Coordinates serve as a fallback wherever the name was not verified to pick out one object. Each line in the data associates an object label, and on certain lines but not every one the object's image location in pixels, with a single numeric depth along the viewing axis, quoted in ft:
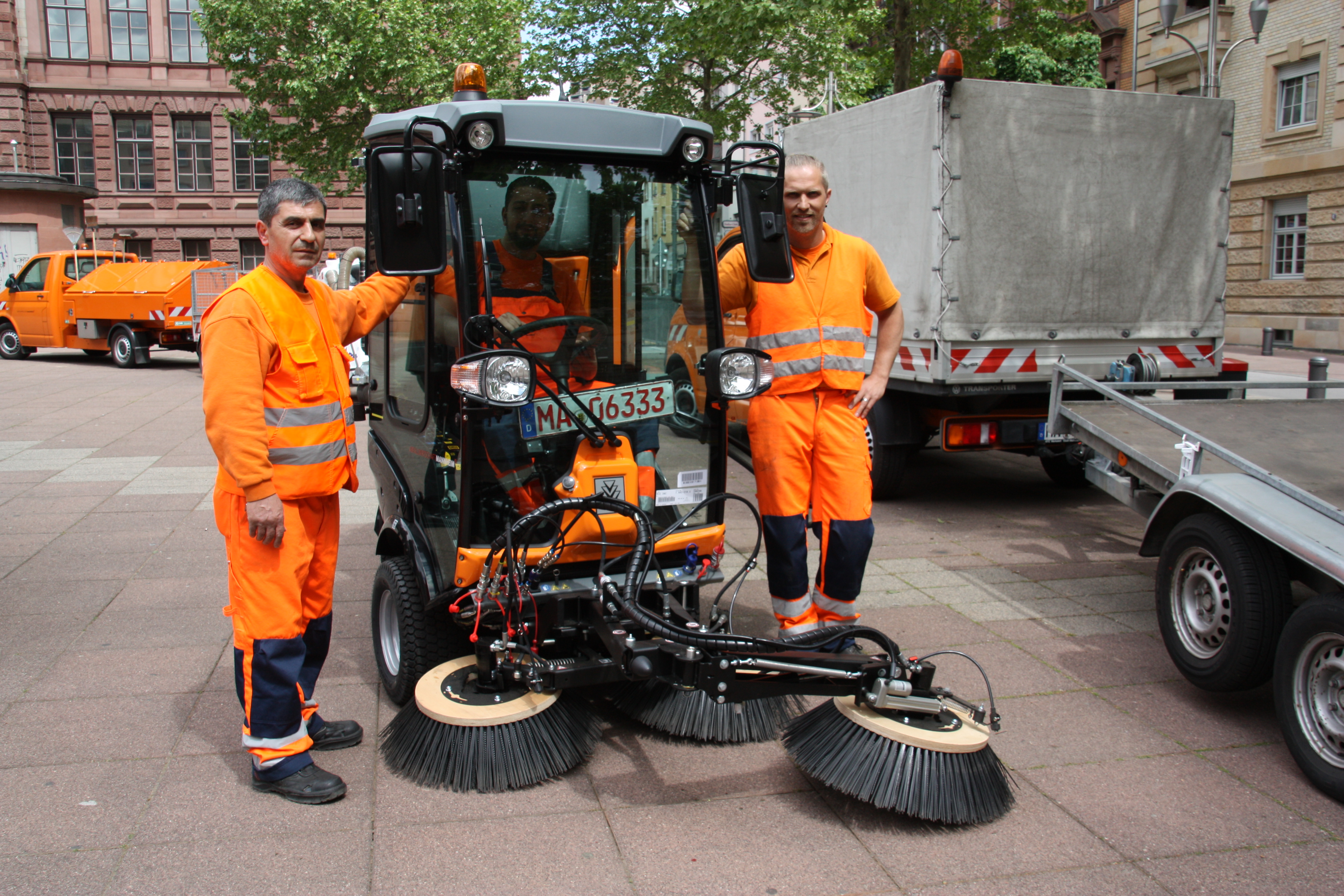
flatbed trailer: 10.53
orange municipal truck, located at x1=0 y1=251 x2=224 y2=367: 62.64
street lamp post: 46.45
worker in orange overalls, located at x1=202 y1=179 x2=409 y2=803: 9.82
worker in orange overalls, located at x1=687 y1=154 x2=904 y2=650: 12.59
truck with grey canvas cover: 22.68
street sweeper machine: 9.61
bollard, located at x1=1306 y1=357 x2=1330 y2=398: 17.67
